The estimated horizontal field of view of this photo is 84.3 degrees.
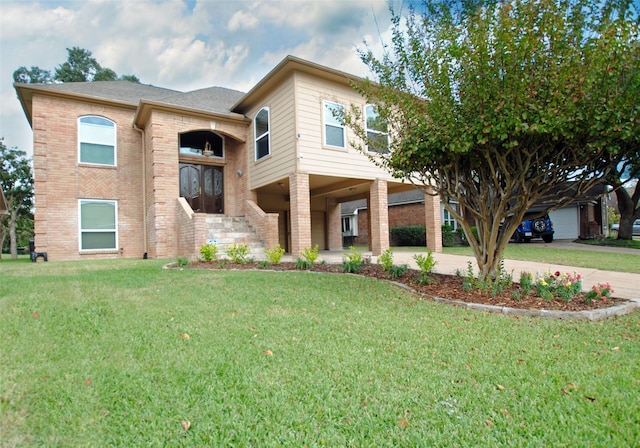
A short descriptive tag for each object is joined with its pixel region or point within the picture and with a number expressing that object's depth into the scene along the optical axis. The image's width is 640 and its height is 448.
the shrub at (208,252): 8.72
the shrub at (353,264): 7.28
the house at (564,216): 20.81
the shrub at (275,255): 8.37
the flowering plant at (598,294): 4.33
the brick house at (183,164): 10.45
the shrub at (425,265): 5.84
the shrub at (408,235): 18.22
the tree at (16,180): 18.39
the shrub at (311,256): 8.16
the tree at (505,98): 3.72
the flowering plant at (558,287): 4.48
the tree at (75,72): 25.86
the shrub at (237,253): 8.62
